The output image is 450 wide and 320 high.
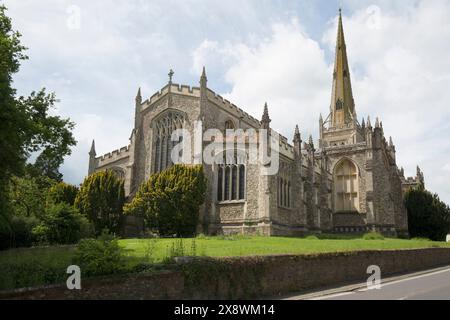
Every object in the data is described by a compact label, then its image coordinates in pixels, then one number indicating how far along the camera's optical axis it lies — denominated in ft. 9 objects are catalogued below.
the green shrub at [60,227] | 80.28
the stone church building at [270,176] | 112.16
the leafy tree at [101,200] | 115.03
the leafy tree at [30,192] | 61.21
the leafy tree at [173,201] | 107.04
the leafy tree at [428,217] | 167.02
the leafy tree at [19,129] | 43.52
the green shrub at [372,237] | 117.08
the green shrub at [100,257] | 36.52
